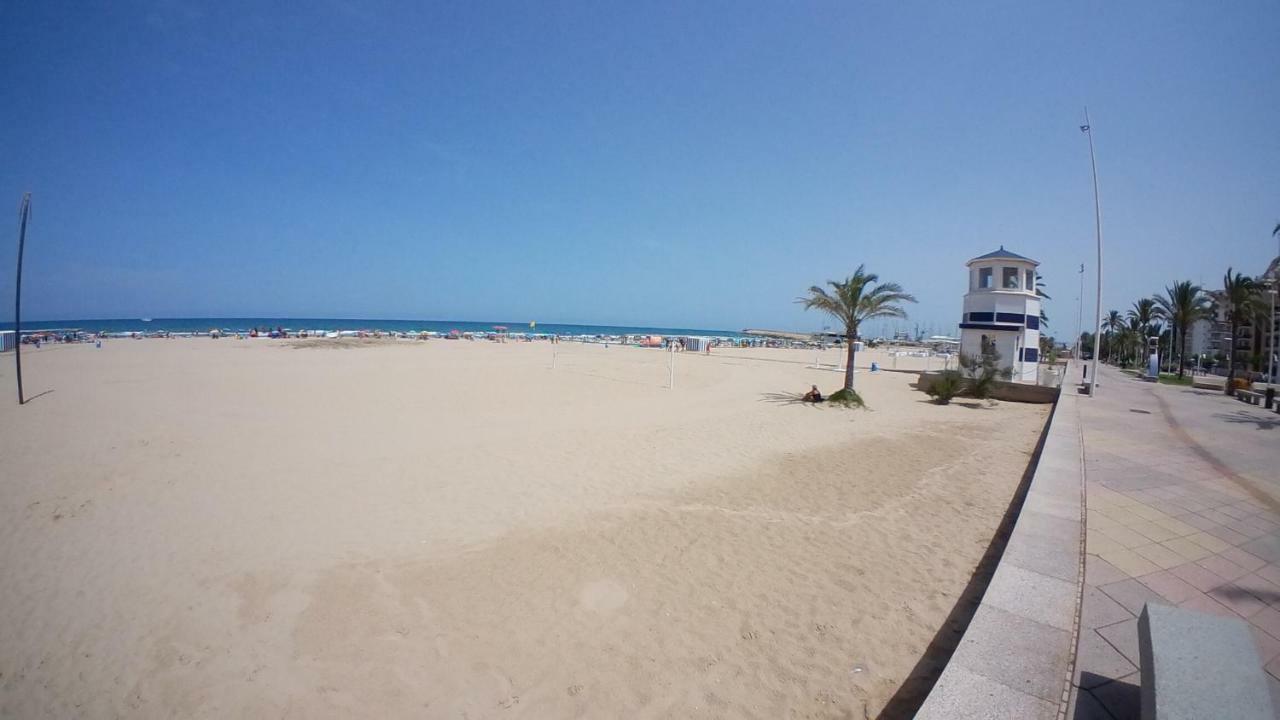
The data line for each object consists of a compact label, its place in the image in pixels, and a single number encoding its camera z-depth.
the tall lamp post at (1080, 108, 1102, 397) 16.19
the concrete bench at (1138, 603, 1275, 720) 1.79
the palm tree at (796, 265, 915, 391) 16.34
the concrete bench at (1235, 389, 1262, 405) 14.45
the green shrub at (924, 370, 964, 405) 15.55
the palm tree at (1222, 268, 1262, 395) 23.31
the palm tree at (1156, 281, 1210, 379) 27.53
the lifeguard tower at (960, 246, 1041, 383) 17.75
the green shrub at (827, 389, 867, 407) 14.61
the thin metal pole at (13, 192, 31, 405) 11.56
